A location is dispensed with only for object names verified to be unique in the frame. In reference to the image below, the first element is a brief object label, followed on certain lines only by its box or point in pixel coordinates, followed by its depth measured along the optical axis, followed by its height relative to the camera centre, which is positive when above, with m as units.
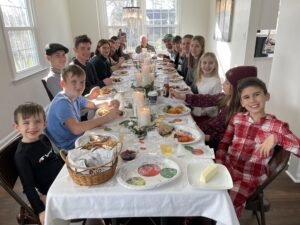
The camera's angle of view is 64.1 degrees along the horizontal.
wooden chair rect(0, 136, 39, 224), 1.11 -0.66
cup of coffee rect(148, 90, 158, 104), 1.96 -0.53
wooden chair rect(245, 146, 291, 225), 1.17 -0.71
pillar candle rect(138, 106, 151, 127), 1.48 -0.52
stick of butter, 0.96 -0.56
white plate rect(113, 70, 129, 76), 3.42 -0.60
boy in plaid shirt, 1.26 -0.63
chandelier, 4.34 +0.27
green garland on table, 1.39 -0.58
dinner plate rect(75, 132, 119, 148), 1.28 -0.57
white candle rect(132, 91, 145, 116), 1.61 -0.45
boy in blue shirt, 1.46 -0.51
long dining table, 0.93 -0.64
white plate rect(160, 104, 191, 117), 1.69 -0.58
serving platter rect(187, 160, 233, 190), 0.93 -0.59
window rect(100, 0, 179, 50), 6.54 +0.29
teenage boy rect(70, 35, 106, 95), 2.78 -0.31
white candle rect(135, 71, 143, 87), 2.32 -0.46
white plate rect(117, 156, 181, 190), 0.95 -0.59
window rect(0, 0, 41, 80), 3.41 -0.06
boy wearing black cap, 2.33 -0.31
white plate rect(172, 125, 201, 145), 1.30 -0.58
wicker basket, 0.92 -0.53
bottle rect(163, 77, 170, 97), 2.20 -0.54
